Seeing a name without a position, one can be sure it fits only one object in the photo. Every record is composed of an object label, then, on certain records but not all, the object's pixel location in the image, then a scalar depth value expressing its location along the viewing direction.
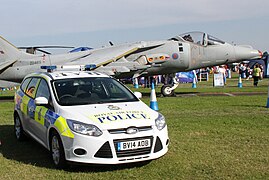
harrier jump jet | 16.77
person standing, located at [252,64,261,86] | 25.30
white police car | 5.21
